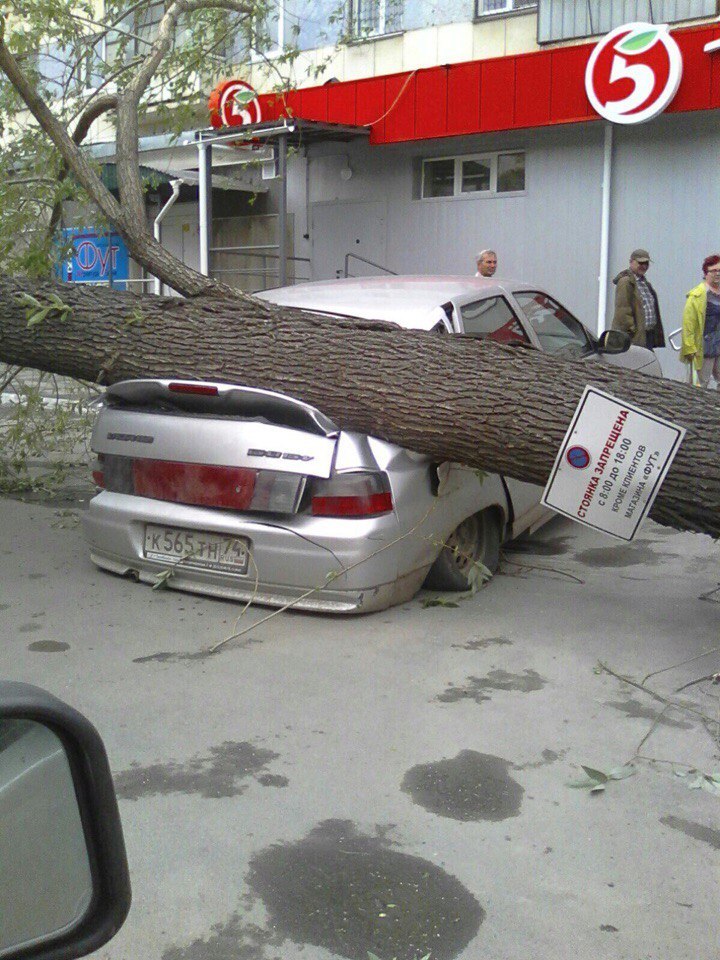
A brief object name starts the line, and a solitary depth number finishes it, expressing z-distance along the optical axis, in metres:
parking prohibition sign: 5.00
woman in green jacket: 11.53
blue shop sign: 19.00
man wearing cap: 11.80
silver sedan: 5.34
